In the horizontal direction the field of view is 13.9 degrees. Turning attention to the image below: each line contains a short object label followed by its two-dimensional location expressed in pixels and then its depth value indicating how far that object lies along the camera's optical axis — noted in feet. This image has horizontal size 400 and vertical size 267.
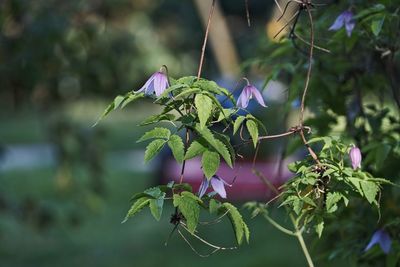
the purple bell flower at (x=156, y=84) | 11.94
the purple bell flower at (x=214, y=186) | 12.21
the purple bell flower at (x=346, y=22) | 15.36
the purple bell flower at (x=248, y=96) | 12.63
